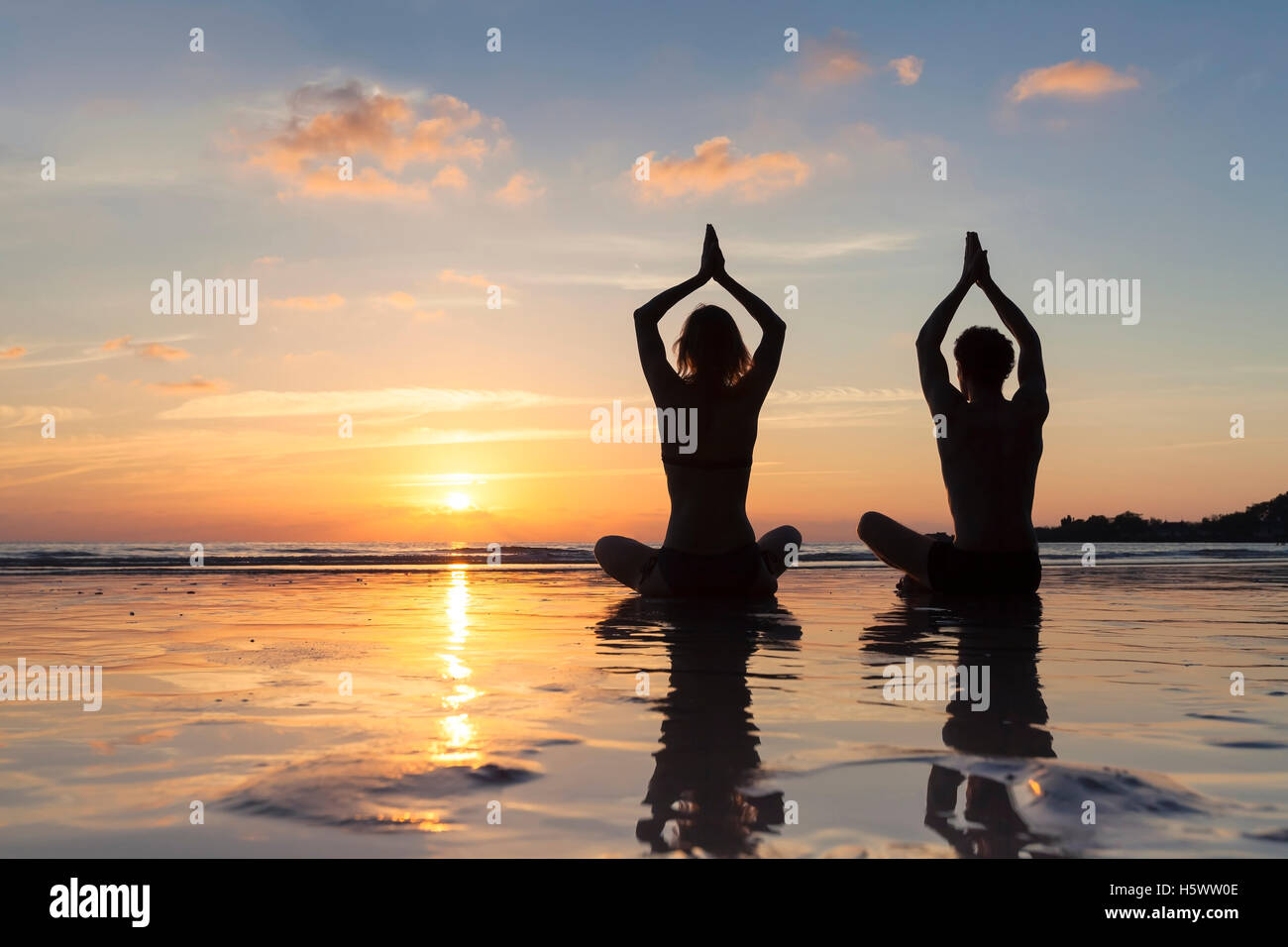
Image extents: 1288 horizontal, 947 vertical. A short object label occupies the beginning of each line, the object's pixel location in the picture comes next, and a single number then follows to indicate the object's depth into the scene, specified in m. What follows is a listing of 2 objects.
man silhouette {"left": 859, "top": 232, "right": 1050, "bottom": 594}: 5.80
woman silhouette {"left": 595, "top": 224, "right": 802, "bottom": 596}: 5.76
